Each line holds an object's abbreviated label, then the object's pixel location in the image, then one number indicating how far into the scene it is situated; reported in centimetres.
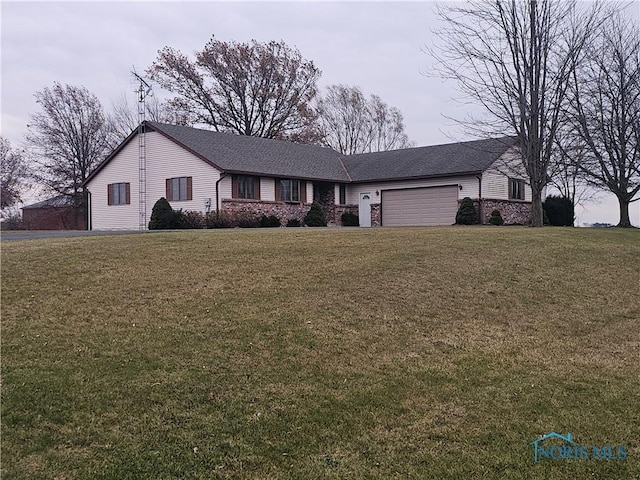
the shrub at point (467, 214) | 2550
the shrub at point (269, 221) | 2517
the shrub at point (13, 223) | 3904
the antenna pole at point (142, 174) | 2688
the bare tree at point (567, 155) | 2328
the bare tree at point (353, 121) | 5022
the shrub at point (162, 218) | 2366
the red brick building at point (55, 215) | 3959
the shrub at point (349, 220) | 3003
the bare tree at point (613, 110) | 2250
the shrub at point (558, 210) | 2931
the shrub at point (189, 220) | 2398
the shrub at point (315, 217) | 2692
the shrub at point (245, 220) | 2434
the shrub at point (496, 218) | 2562
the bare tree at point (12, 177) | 4031
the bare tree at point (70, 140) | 3997
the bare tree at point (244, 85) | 4103
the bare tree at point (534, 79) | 1905
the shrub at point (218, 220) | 2377
